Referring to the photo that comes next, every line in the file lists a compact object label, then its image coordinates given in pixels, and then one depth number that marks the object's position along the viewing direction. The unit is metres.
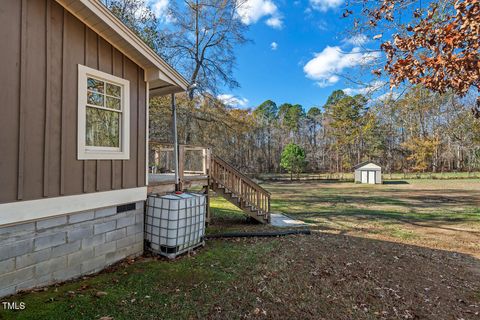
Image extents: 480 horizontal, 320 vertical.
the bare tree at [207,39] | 13.82
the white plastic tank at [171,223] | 5.00
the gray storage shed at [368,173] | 28.31
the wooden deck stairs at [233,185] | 8.19
